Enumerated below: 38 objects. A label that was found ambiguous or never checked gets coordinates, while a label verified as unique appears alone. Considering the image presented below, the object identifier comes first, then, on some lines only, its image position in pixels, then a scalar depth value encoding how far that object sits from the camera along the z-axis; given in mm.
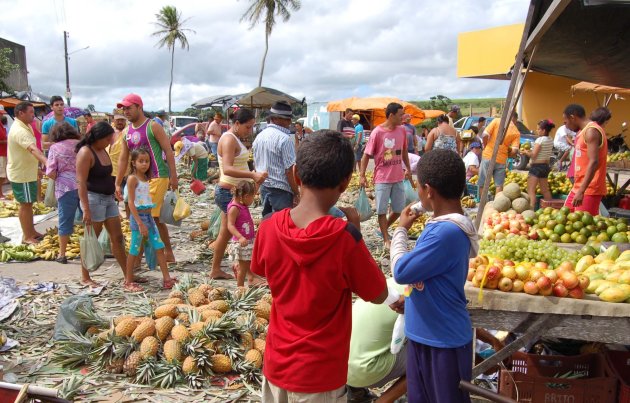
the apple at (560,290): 3085
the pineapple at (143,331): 4195
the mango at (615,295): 3014
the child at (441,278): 2551
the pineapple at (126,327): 4234
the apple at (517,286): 3158
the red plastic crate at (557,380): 3420
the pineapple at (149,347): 4051
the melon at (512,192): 8445
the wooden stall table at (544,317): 3000
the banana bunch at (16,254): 7403
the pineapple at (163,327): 4238
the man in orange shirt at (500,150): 9672
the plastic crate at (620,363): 3551
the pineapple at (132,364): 4023
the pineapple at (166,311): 4492
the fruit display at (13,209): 10055
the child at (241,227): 5680
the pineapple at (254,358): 4055
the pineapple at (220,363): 4070
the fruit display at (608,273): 3039
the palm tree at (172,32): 50156
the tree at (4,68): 25094
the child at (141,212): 5809
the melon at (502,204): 8094
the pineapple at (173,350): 4035
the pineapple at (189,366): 3947
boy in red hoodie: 2156
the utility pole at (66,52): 37231
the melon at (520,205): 7957
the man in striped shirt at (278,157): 5715
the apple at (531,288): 3098
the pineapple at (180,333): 4117
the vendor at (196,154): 12445
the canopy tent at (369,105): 26939
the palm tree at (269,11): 37875
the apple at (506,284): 3156
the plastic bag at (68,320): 4523
